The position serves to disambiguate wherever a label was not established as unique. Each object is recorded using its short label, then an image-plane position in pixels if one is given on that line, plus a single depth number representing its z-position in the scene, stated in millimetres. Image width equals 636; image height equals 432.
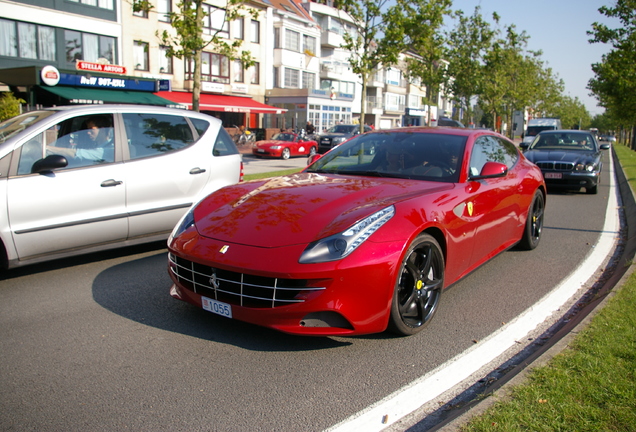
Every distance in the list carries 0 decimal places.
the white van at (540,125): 39919
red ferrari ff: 3424
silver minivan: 5004
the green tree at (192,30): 14586
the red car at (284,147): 25802
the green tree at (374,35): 21895
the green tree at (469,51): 41594
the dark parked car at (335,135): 30372
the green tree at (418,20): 22016
